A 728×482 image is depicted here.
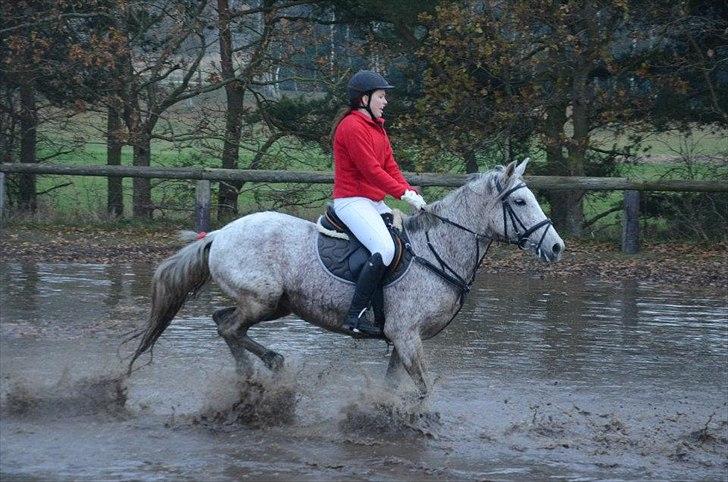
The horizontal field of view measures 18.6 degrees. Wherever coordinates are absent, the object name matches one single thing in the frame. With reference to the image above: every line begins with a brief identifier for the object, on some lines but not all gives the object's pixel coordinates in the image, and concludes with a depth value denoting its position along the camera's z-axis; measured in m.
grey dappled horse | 15.36
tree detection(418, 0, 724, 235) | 34.92
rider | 15.22
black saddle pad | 15.40
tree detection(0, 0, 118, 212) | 37.46
